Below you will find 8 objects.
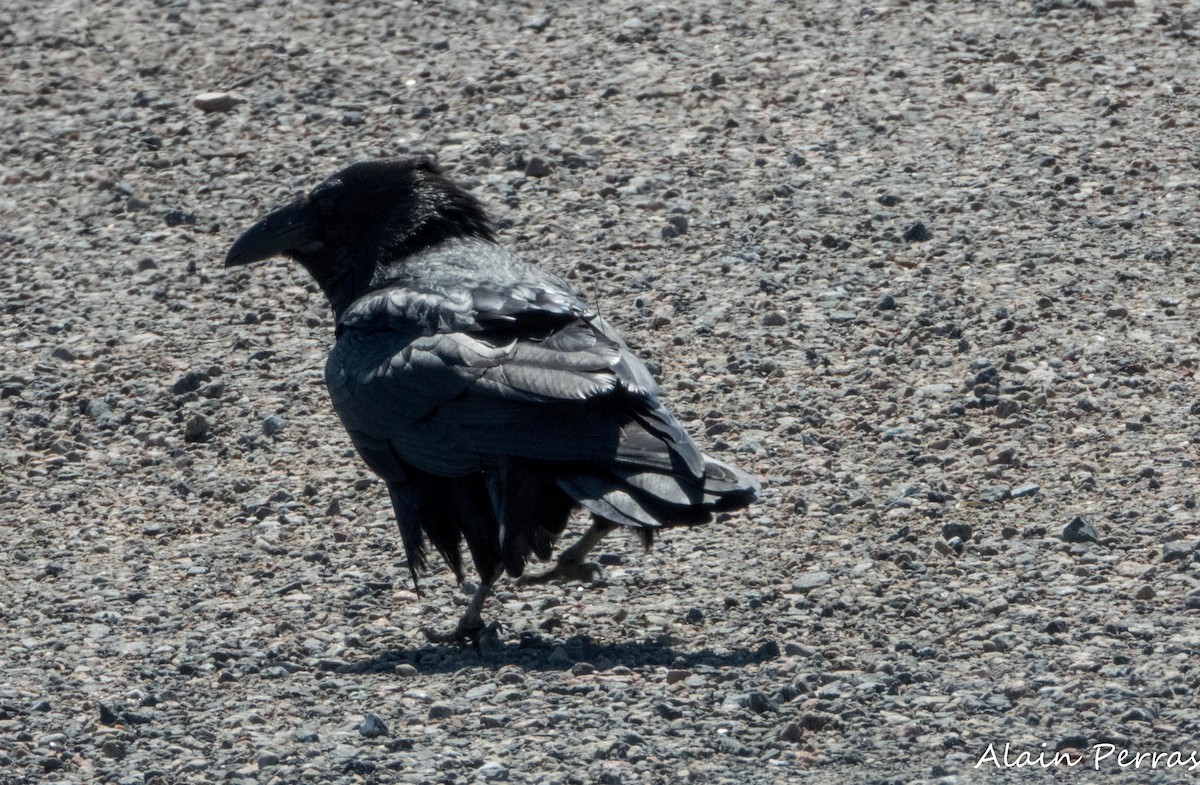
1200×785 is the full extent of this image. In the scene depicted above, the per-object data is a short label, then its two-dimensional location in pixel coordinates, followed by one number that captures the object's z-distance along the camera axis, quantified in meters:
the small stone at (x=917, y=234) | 17.30
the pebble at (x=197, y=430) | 15.42
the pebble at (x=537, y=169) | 19.34
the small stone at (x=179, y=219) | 19.37
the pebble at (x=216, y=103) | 21.58
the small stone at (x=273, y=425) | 15.31
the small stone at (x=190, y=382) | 16.19
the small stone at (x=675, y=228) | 17.94
